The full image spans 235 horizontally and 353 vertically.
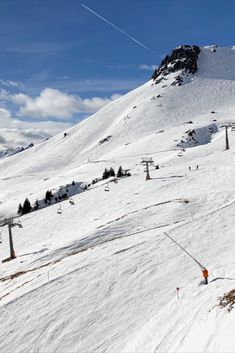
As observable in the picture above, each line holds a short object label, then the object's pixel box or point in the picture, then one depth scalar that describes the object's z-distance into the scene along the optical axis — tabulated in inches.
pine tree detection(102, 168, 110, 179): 3489.2
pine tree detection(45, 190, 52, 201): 3580.2
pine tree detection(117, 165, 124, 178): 2953.7
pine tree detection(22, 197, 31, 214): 3312.3
